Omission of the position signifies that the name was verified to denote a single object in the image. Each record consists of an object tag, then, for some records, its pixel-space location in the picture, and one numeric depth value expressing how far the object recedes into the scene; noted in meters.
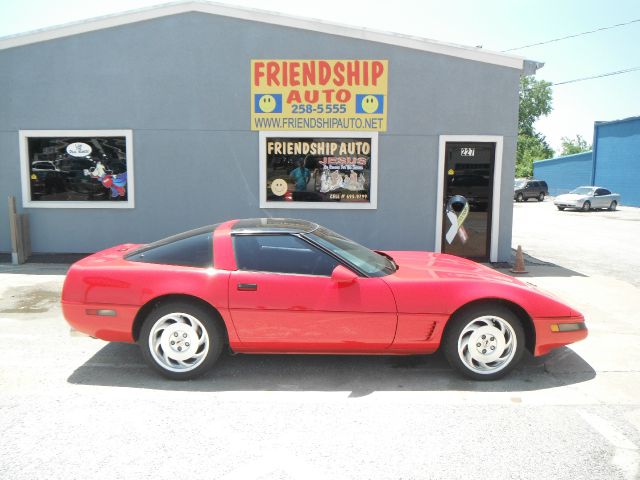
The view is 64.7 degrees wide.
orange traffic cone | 8.59
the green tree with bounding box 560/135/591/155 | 70.44
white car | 27.80
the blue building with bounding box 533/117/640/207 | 31.31
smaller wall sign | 9.21
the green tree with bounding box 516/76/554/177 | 62.52
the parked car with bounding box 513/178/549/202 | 38.01
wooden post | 8.80
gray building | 9.02
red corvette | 4.09
